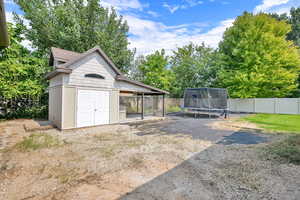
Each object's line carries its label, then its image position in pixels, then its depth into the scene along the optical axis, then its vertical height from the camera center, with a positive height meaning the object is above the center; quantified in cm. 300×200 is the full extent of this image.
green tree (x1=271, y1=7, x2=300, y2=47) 2558 +1498
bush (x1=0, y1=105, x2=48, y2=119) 1084 -108
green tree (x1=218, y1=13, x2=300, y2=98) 1598 +458
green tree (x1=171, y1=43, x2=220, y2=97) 2175 +482
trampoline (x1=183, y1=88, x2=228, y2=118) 1284 +18
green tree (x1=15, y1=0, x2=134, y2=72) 1424 +753
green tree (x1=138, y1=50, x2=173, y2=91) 1973 +411
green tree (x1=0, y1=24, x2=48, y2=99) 998 +207
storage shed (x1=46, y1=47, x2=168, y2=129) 755 +58
